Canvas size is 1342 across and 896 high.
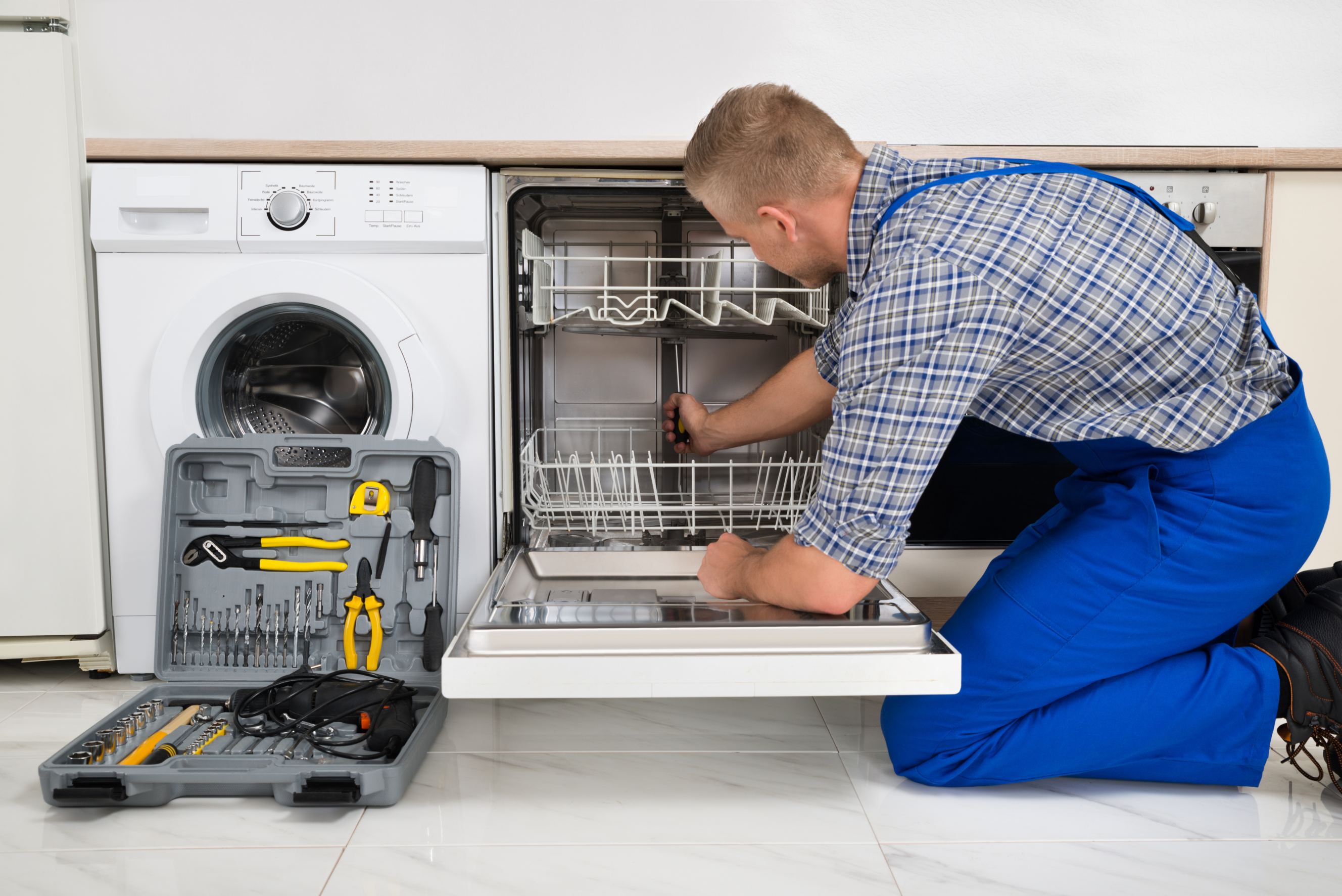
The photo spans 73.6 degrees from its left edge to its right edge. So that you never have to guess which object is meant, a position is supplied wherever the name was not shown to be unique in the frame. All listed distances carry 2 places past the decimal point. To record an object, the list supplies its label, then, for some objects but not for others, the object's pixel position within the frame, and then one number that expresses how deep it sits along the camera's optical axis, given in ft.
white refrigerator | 5.02
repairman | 3.40
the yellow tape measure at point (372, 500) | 4.94
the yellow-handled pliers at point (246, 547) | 4.92
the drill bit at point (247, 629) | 4.98
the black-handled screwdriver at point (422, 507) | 4.91
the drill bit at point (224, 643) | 5.00
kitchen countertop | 4.98
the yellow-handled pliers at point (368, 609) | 4.85
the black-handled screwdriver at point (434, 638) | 4.79
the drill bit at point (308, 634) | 4.94
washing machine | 5.07
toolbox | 4.91
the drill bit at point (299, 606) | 4.95
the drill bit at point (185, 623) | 4.98
